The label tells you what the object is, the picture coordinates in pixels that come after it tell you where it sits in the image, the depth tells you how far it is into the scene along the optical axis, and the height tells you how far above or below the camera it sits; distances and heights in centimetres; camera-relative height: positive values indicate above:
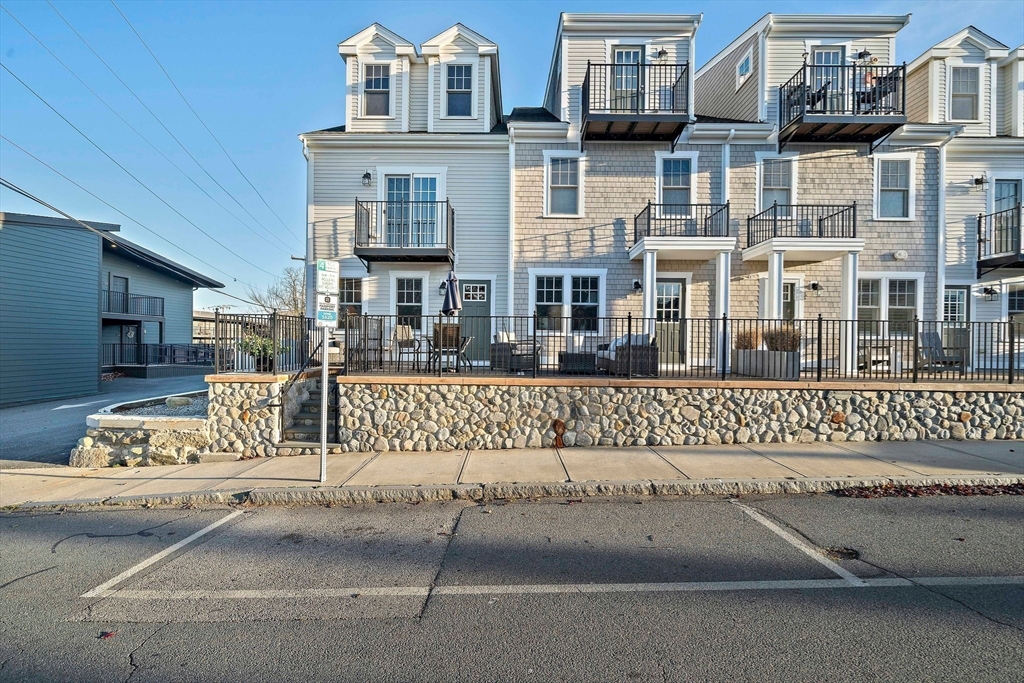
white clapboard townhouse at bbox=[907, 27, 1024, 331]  1362 +473
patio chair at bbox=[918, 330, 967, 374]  897 -22
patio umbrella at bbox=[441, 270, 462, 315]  1030 +82
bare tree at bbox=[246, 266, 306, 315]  4110 +356
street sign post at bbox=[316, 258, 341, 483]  639 +45
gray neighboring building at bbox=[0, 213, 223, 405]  1501 +83
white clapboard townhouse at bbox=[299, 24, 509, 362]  1362 +443
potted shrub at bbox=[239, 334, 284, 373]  869 -23
